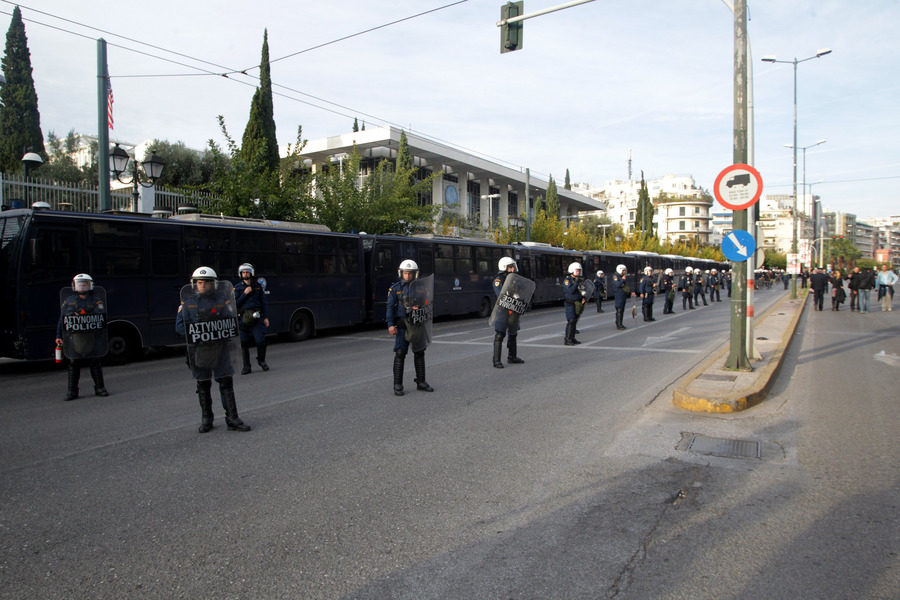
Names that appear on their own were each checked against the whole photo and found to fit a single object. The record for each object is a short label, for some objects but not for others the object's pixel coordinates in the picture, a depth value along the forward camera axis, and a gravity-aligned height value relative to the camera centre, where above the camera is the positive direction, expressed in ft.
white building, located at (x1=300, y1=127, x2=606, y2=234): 139.44 +28.24
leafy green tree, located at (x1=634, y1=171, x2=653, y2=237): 241.35 +27.36
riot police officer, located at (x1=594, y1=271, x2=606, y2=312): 76.08 -1.24
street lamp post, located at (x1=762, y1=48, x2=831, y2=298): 106.11 +37.00
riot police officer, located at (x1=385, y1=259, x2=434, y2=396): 26.50 -1.48
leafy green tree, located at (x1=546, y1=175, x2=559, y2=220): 191.46 +24.26
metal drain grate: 17.78 -5.11
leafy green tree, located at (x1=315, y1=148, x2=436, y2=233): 80.48 +10.41
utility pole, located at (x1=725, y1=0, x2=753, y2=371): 28.89 +2.79
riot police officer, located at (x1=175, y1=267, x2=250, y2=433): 20.08 -1.78
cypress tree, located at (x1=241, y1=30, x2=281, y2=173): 99.30 +26.46
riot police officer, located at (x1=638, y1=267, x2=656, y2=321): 66.23 -1.66
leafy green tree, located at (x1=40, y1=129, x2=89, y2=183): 91.28 +19.39
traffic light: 35.27 +14.20
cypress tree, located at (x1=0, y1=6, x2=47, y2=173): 106.83 +31.79
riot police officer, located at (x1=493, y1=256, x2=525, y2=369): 34.40 -2.84
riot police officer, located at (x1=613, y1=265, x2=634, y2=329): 57.26 -1.37
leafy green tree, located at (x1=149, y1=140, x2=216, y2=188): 106.11 +20.48
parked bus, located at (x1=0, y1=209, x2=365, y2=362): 35.68 +0.99
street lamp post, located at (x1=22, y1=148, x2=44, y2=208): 50.31 +10.03
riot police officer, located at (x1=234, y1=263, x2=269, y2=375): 34.17 -1.48
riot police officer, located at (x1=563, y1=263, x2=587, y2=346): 44.01 -1.55
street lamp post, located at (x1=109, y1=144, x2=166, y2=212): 51.60 +9.95
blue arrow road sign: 28.17 +1.33
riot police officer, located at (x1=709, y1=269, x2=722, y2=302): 115.17 -1.58
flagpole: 46.80 +12.04
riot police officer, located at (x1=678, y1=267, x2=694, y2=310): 91.97 -1.85
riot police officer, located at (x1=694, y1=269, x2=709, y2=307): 103.33 -1.37
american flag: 47.70 +13.97
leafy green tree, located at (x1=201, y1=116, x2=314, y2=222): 67.77 +10.05
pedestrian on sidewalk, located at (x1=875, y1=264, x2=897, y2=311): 79.25 -1.34
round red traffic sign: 28.12 +4.05
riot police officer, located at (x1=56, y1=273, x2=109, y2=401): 27.04 -2.31
